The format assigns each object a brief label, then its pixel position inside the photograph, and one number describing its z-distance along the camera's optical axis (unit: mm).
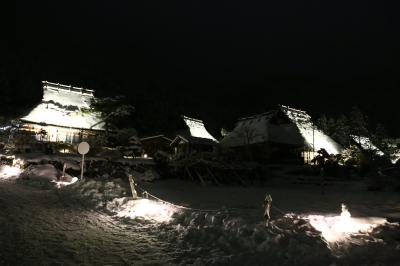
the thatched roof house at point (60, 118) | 33312
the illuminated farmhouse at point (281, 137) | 38219
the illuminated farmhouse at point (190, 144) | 37781
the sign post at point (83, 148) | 17884
